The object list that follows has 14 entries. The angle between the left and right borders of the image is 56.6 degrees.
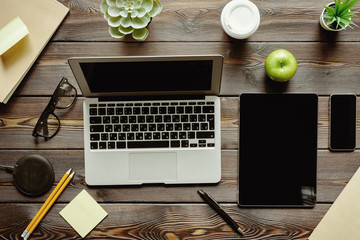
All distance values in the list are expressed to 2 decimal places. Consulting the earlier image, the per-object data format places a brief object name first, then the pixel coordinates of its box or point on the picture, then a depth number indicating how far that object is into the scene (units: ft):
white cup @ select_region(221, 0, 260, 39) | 3.03
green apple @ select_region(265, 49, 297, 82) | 3.02
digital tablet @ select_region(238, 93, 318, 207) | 3.19
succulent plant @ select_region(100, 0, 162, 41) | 2.83
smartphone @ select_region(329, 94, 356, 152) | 3.21
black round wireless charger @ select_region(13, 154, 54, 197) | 3.26
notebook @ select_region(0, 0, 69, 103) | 3.23
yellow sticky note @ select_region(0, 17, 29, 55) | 3.19
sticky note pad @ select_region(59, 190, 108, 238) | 3.25
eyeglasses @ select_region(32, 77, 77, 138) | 3.24
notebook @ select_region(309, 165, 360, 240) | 2.97
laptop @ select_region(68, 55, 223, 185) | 3.17
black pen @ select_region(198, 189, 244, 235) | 3.22
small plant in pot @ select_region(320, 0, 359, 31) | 2.95
